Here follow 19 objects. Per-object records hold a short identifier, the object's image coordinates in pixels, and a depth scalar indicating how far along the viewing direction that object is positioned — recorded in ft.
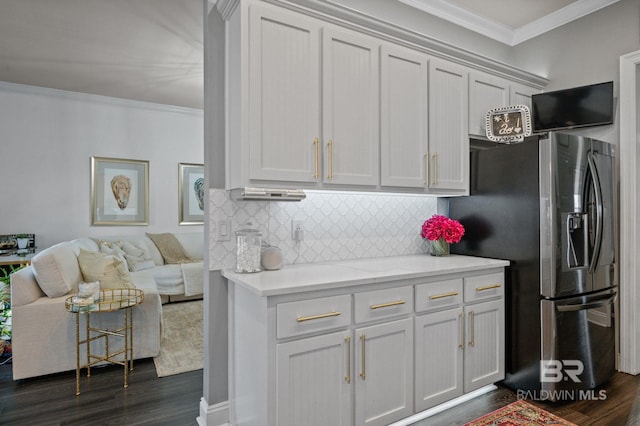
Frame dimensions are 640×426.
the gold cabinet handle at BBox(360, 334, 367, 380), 6.23
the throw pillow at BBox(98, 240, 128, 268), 14.87
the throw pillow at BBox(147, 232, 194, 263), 17.31
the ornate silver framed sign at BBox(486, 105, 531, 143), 9.35
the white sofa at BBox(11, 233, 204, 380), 9.03
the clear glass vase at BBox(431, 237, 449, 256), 9.50
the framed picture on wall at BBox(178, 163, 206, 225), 19.15
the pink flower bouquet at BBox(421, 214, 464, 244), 9.20
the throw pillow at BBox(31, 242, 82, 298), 9.32
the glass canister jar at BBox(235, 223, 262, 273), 6.84
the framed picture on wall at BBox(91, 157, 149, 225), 16.92
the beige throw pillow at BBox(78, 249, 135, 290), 10.17
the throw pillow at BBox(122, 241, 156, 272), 15.64
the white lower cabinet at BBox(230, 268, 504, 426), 5.57
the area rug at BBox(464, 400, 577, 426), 7.11
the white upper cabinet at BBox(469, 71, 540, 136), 9.40
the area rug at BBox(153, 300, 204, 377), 9.89
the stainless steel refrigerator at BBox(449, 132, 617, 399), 7.79
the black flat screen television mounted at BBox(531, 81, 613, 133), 9.66
